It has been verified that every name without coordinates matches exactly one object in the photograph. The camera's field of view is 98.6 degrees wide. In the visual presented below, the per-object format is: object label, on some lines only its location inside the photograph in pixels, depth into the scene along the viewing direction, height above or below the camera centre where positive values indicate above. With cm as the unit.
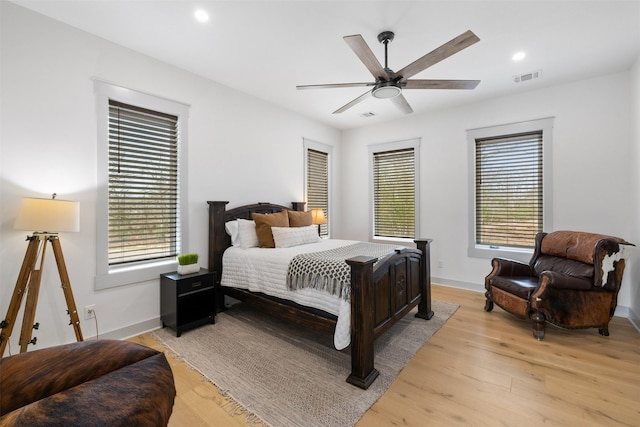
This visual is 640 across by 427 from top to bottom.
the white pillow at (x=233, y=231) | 357 -23
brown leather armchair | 271 -80
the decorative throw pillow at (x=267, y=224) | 347 -14
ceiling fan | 195 +120
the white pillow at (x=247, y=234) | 350 -27
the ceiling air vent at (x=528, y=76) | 340 +172
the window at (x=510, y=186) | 392 +41
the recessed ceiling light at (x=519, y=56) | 298 +173
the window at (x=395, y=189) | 504 +45
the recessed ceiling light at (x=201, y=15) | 234 +172
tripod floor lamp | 204 -27
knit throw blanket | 225 -51
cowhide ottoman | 83 -61
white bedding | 217 -69
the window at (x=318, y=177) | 517 +70
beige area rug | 184 -129
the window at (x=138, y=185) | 271 +31
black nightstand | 286 -95
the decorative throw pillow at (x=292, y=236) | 346 -30
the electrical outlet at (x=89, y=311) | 261 -94
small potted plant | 300 -56
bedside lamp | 464 -5
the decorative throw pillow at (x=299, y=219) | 407 -9
